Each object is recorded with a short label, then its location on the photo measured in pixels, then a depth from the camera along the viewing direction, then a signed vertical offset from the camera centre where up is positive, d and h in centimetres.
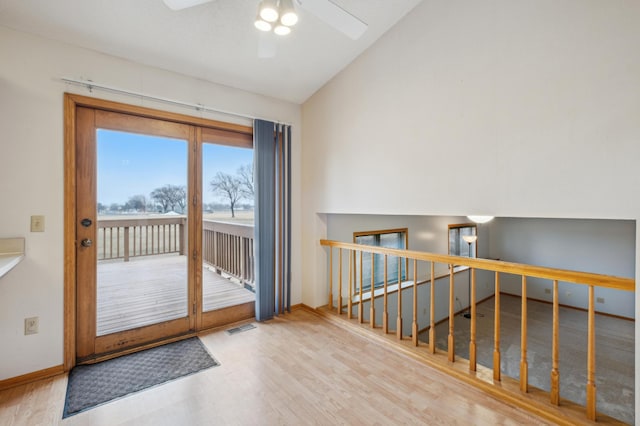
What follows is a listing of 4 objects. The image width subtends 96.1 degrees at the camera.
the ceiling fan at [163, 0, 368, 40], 155 +120
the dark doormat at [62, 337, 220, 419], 196 -127
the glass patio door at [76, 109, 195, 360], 241 -19
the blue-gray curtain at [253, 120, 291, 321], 322 -9
